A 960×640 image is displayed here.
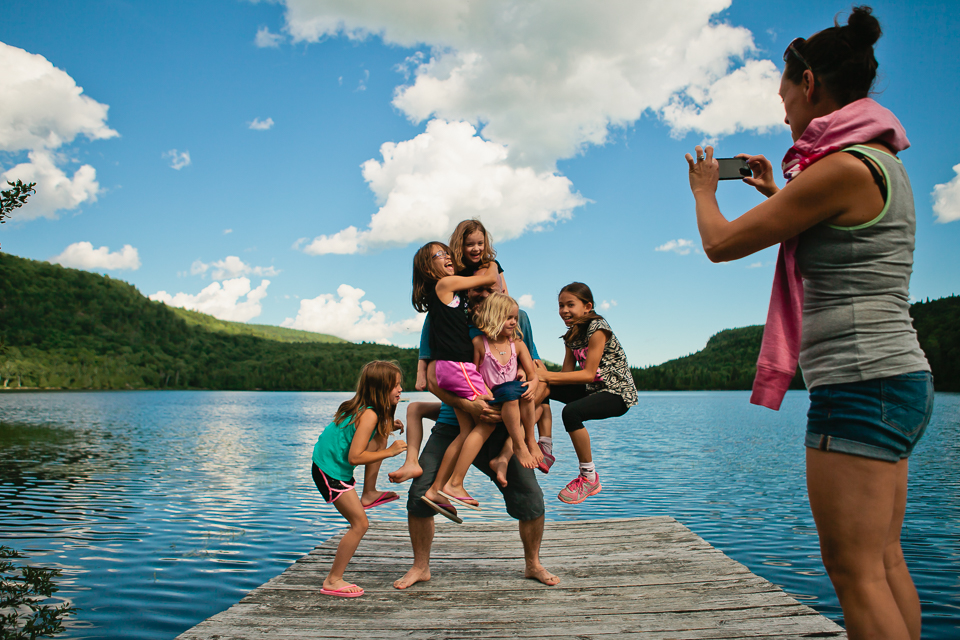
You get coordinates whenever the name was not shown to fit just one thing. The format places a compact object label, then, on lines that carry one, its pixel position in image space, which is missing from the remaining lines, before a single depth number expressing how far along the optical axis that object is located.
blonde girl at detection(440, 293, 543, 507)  4.40
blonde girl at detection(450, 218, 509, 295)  4.49
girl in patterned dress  4.83
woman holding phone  1.87
